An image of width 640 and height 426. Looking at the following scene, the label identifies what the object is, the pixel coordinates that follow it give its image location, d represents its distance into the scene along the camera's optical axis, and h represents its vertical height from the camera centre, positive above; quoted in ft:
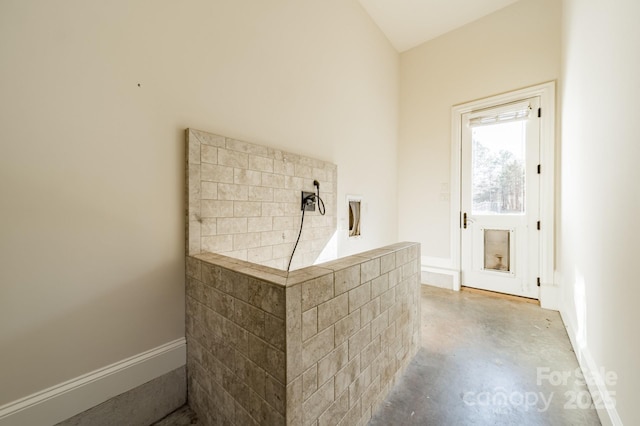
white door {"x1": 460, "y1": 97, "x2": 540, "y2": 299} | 9.29 +0.50
